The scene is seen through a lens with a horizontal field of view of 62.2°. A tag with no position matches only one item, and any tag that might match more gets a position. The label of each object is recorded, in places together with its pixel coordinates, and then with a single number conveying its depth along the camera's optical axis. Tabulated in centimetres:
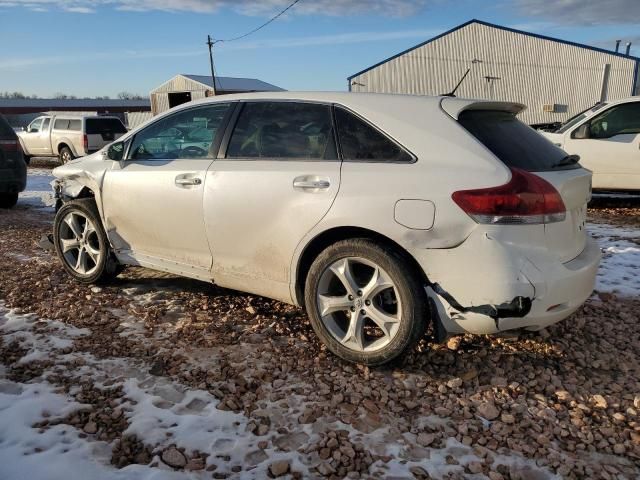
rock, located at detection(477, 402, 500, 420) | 279
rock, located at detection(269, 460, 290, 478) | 233
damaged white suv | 281
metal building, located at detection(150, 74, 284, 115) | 3859
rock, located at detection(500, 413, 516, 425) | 274
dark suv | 868
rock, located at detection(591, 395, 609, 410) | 288
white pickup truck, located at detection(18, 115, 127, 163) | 1675
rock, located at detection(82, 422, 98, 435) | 262
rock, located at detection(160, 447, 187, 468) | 238
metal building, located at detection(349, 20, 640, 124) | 2786
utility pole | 3273
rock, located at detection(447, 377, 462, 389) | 308
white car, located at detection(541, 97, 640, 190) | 793
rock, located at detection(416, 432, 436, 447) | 256
